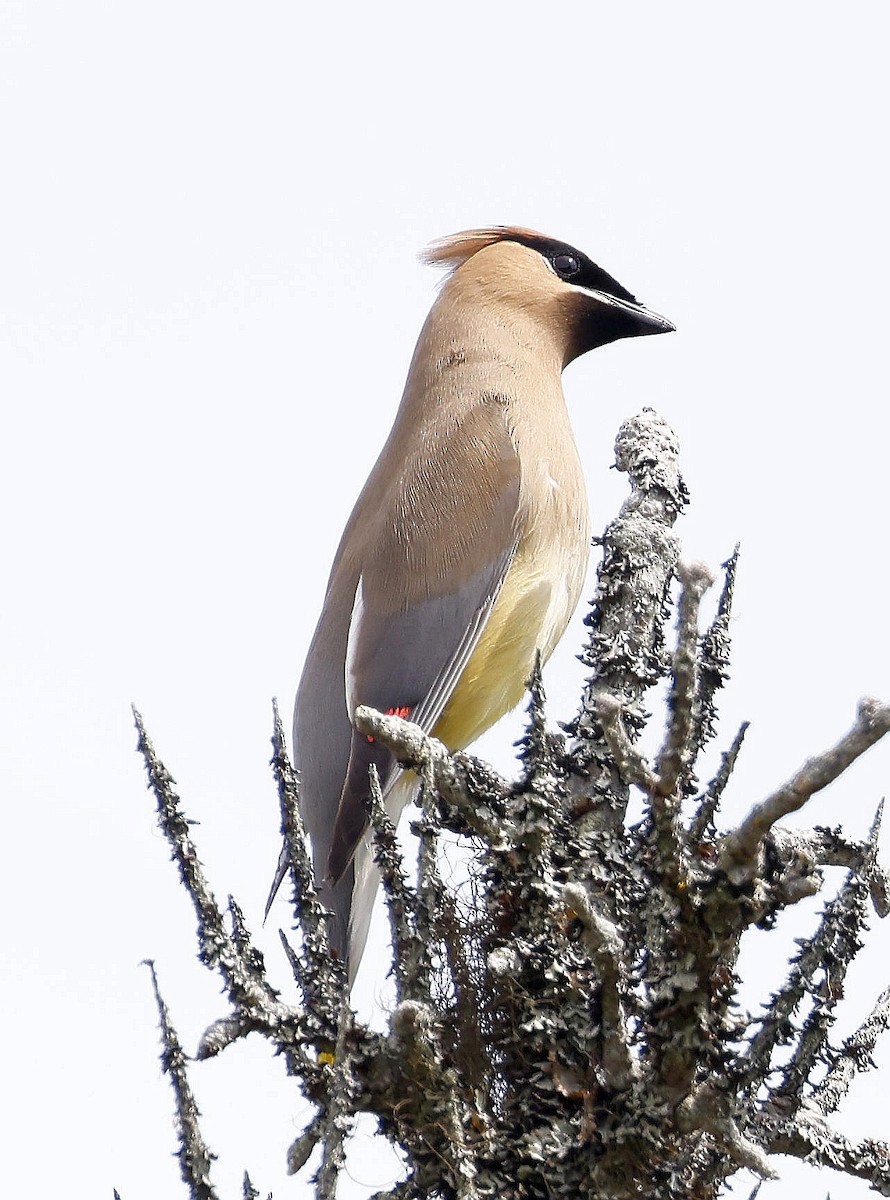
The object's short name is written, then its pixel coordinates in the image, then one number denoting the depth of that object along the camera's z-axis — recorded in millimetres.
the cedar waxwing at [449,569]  7512
